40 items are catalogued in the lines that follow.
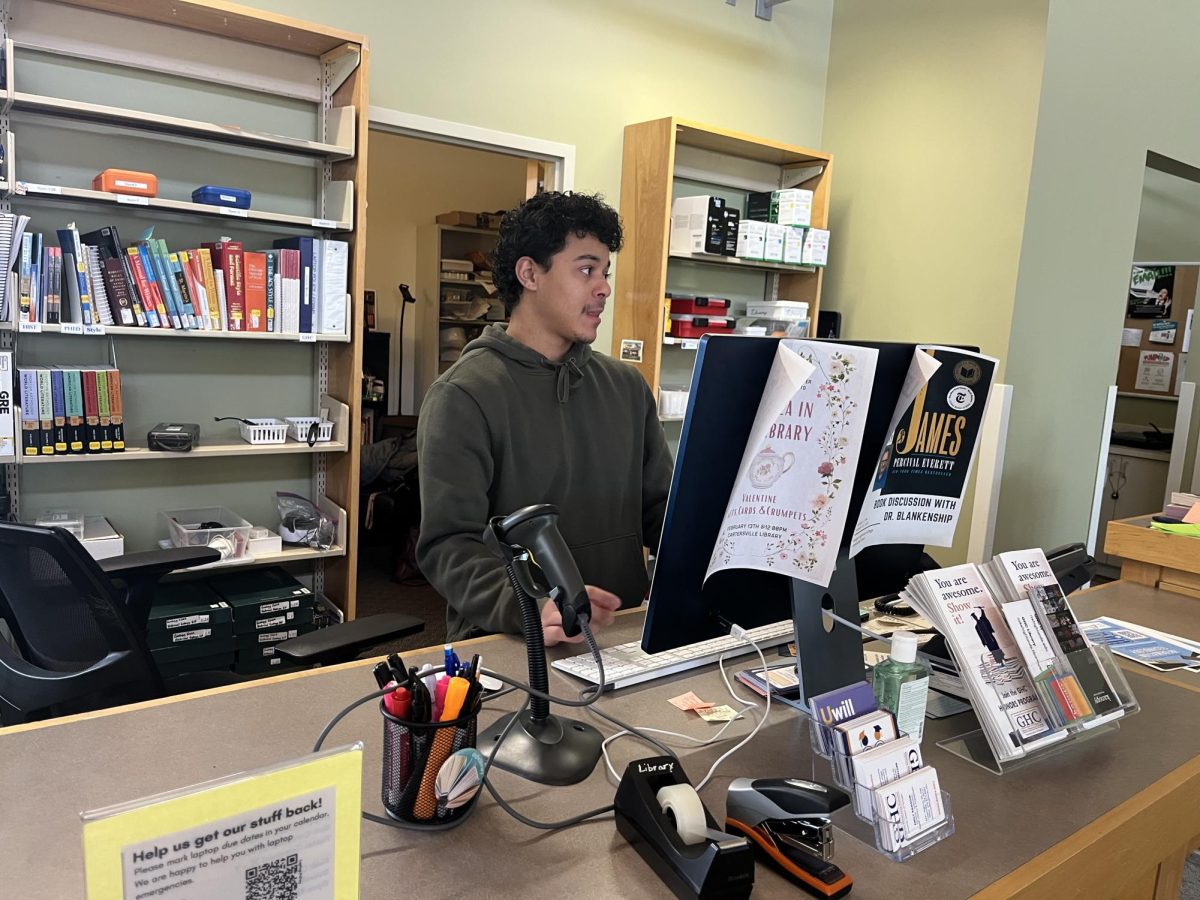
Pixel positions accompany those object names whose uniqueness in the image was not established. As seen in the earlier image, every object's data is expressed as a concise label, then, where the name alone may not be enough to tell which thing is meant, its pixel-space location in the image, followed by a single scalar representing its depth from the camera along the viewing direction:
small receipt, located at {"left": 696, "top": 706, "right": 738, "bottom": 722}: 1.21
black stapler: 0.86
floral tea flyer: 1.04
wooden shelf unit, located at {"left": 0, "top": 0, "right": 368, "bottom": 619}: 2.55
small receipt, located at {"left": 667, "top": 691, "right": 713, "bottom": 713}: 1.25
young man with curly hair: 1.65
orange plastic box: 2.54
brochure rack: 1.15
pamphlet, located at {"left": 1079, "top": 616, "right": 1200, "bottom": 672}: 1.56
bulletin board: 5.33
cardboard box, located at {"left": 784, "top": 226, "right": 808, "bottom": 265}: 3.98
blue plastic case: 2.69
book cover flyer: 1.13
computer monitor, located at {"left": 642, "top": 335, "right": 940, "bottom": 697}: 1.03
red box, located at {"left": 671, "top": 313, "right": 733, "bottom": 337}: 3.89
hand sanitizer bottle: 1.07
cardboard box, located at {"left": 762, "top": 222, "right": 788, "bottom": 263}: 3.94
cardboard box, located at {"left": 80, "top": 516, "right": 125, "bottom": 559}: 2.57
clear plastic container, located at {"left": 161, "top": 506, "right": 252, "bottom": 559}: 2.77
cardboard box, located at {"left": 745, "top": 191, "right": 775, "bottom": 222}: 4.03
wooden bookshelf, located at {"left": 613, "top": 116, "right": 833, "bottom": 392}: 3.67
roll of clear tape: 0.84
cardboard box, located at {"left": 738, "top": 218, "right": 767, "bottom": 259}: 3.88
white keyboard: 1.30
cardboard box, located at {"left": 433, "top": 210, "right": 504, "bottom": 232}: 6.30
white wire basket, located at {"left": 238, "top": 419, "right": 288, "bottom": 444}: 2.89
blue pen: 0.96
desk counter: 0.84
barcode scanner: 1.03
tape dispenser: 0.81
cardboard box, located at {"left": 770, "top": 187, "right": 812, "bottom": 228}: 3.97
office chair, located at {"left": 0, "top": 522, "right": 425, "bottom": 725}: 1.51
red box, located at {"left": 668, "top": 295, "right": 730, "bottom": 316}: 3.94
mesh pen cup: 0.89
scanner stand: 1.03
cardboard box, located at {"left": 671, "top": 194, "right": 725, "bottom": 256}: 3.75
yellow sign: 0.54
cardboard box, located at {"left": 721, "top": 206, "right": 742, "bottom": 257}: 3.81
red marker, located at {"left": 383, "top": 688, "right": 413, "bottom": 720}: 0.88
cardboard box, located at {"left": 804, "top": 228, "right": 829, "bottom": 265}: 4.03
